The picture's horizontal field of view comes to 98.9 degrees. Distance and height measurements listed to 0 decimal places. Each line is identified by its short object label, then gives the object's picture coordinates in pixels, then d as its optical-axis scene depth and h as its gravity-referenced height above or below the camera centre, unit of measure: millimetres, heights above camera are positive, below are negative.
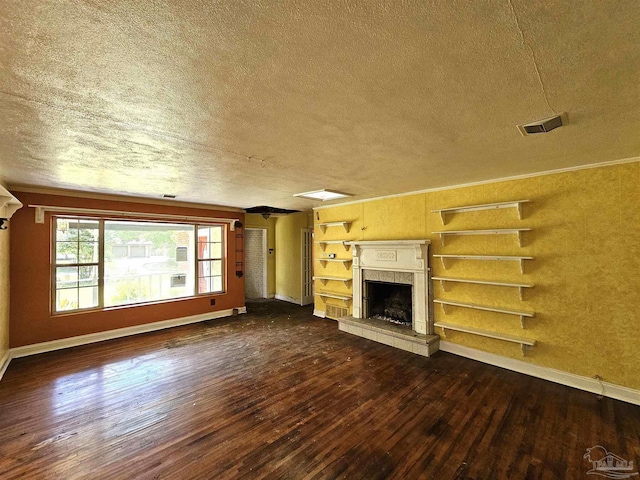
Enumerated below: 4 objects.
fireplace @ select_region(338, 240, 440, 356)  4148 -866
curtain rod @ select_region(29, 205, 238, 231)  4102 +667
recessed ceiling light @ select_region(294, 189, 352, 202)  4321 +895
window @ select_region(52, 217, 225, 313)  4398 -195
